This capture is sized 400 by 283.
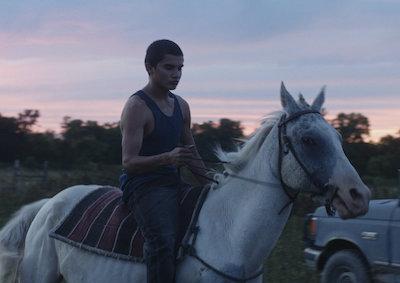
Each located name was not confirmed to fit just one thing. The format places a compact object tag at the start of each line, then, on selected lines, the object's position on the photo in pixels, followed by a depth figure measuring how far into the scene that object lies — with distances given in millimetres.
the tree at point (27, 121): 43406
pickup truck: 9180
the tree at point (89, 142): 30547
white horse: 4578
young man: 5062
